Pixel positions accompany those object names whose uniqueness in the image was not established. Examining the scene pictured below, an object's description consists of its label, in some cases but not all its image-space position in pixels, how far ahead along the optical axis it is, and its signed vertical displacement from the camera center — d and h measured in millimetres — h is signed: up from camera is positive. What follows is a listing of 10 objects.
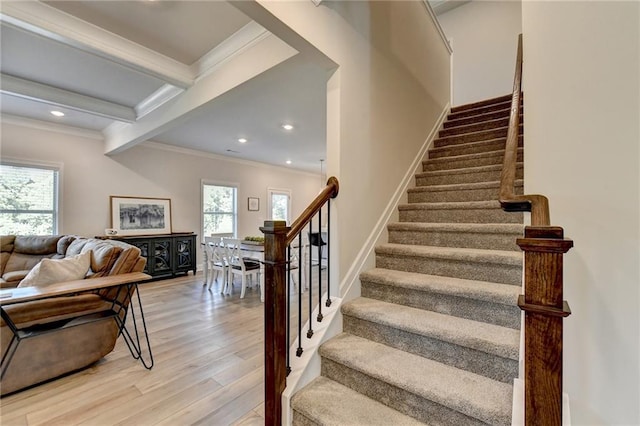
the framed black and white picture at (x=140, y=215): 4961 -77
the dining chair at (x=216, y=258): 4293 -740
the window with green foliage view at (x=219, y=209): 6312 +57
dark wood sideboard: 4879 -742
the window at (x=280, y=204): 7836 +238
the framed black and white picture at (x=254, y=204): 7195 +203
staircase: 1321 -622
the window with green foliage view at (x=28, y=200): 3955 +151
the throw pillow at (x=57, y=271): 2139 -484
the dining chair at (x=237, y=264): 4062 -787
